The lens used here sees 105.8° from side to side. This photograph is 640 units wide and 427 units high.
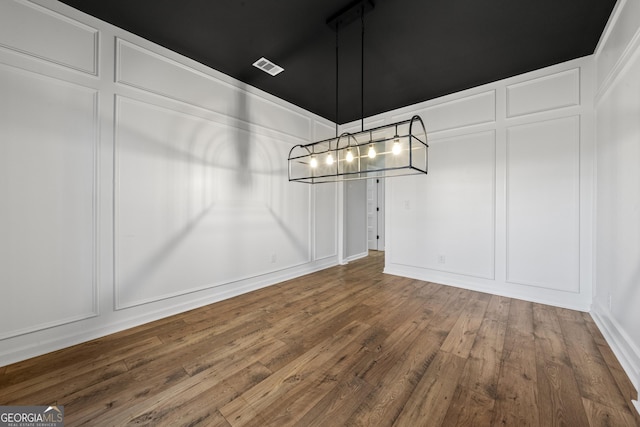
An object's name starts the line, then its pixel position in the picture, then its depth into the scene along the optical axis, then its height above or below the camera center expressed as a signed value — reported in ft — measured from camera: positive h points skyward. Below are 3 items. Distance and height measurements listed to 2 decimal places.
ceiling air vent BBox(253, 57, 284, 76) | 9.37 +5.87
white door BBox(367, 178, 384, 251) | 23.11 -0.09
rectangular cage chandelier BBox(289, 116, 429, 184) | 6.45 +2.04
